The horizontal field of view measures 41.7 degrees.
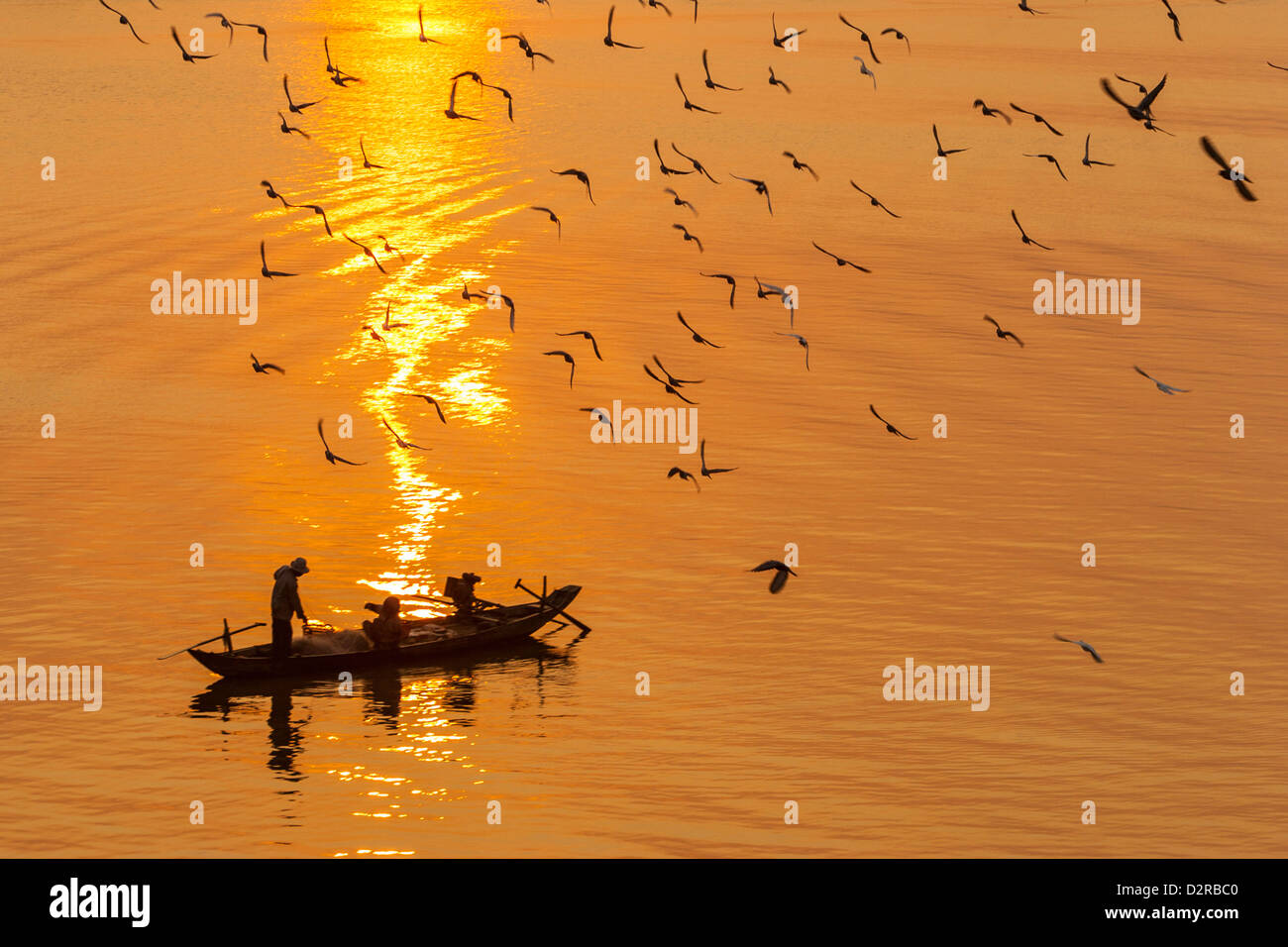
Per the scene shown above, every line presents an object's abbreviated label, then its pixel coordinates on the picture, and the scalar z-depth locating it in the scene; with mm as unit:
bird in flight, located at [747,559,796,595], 31656
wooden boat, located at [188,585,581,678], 37000
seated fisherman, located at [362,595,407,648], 37656
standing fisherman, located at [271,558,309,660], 35250
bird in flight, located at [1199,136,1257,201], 28405
